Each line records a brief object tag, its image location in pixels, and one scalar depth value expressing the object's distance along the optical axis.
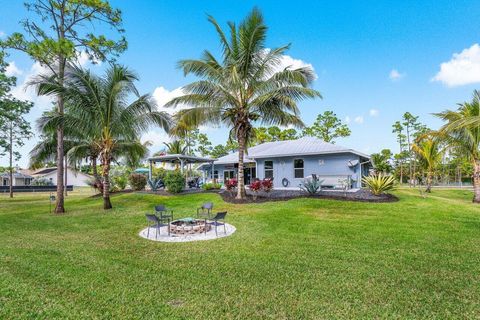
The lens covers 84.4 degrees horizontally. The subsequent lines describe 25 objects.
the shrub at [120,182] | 24.22
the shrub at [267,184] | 15.09
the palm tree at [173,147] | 31.03
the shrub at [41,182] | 44.74
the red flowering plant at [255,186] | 14.93
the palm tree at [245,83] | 13.16
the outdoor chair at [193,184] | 22.54
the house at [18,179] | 49.50
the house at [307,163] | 17.61
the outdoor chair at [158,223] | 7.94
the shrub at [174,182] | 17.95
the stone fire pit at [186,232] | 7.90
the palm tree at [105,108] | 12.84
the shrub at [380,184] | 14.14
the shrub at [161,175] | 20.73
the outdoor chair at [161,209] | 9.29
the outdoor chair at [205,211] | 9.88
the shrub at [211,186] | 20.23
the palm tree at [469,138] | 14.80
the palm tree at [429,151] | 21.32
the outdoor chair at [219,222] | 8.17
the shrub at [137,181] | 22.02
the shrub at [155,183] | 19.83
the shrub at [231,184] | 17.11
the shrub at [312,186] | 14.20
